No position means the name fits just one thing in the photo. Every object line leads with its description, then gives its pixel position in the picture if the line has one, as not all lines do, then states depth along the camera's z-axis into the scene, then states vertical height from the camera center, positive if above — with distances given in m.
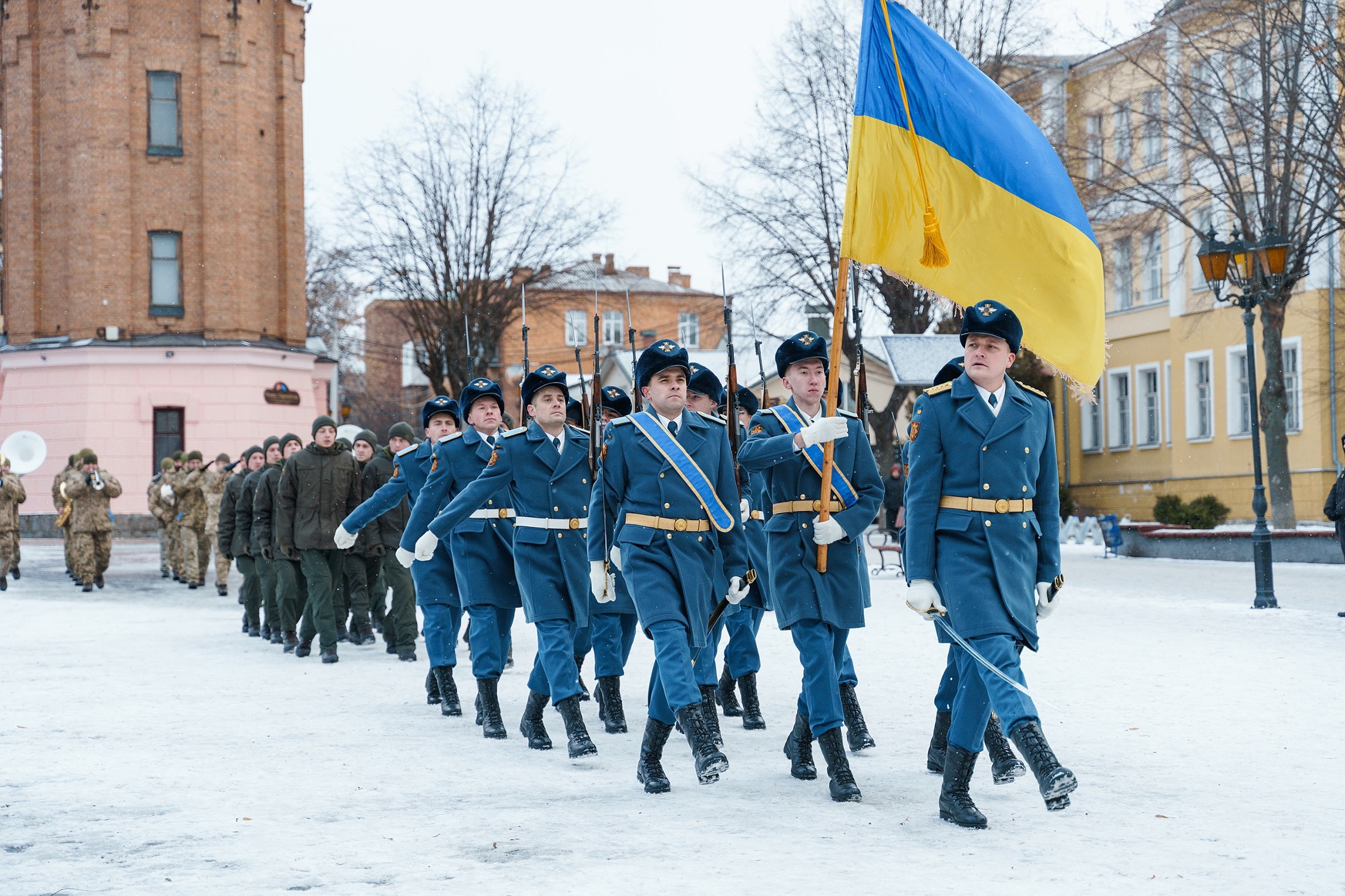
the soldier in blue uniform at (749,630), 9.30 -0.81
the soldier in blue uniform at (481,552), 9.36 -0.30
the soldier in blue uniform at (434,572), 10.28 -0.46
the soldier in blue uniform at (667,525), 7.25 -0.12
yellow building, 34.34 +3.59
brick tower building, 37.47 +6.70
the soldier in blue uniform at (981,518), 6.13 -0.10
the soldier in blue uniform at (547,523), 8.56 -0.12
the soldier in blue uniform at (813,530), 6.93 -0.15
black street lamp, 18.08 +2.62
